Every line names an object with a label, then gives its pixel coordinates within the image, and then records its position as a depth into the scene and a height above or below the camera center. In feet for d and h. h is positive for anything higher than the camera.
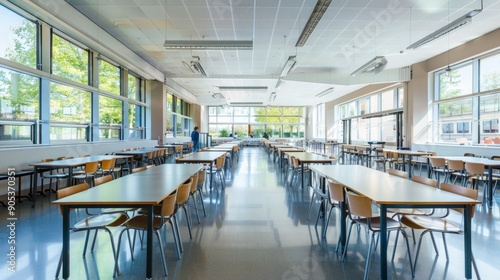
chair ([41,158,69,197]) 15.09 -2.29
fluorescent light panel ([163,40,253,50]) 18.58 +6.71
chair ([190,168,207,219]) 11.92 -1.98
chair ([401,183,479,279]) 6.98 -2.42
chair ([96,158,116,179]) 16.28 -1.86
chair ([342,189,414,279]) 6.89 -2.03
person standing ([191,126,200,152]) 36.17 +0.12
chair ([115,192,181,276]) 7.12 -2.42
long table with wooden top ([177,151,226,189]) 15.93 -1.34
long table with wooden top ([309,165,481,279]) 6.44 -1.55
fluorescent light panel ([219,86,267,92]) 43.67 +8.60
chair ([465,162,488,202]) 14.38 -1.81
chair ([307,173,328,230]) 10.50 -2.41
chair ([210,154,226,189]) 16.72 -1.71
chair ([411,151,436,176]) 28.32 -2.22
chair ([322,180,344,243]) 8.30 -1.76
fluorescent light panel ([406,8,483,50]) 13.84 +6.48
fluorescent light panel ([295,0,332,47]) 13.98 +7.21
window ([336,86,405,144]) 37.52 +4.21
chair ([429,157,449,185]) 17.59 -1.73
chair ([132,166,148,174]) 11.63 -1.46
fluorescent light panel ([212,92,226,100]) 44.96 +7.48
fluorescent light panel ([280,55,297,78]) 22.84 +6.87
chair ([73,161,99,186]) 14.93 -1.91
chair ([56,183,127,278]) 7.02 -2.43
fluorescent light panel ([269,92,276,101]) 47.84 +8.17
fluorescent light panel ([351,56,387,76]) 22.83 +6.74
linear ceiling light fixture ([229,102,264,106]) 66.44 +8.93
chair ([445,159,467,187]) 15.83 -1.73
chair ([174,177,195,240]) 8.36 -1.84
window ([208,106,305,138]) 75.92 +5.04
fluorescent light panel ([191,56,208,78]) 24.97 +7.24
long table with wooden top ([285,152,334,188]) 15.93 -1.32
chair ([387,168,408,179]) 10.43 -1.45
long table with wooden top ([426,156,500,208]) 14.08 -2.14
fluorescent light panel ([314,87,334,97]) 43.25 +8.23
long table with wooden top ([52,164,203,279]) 6.36 -1.55
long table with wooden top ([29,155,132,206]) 13.91 -1.49
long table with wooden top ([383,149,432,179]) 21.90 -1.30
